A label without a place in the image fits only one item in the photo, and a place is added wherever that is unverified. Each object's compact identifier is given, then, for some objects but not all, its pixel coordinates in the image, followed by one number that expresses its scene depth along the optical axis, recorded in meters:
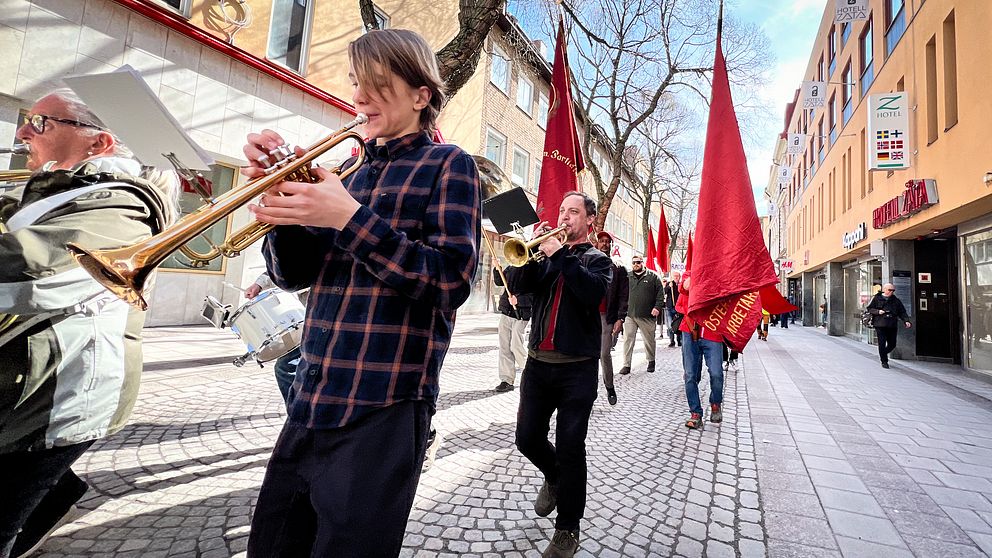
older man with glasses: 1.37
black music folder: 3.11
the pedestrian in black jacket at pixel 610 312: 5.84
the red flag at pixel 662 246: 13.84
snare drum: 3.17
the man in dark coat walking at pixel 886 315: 10.80
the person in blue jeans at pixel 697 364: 5.09
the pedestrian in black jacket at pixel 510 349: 6.26
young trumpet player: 1.02
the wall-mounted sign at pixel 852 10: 12.01
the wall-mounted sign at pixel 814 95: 17.59
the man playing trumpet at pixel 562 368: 2.42
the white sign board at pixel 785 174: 33.84
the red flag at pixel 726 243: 4.30
